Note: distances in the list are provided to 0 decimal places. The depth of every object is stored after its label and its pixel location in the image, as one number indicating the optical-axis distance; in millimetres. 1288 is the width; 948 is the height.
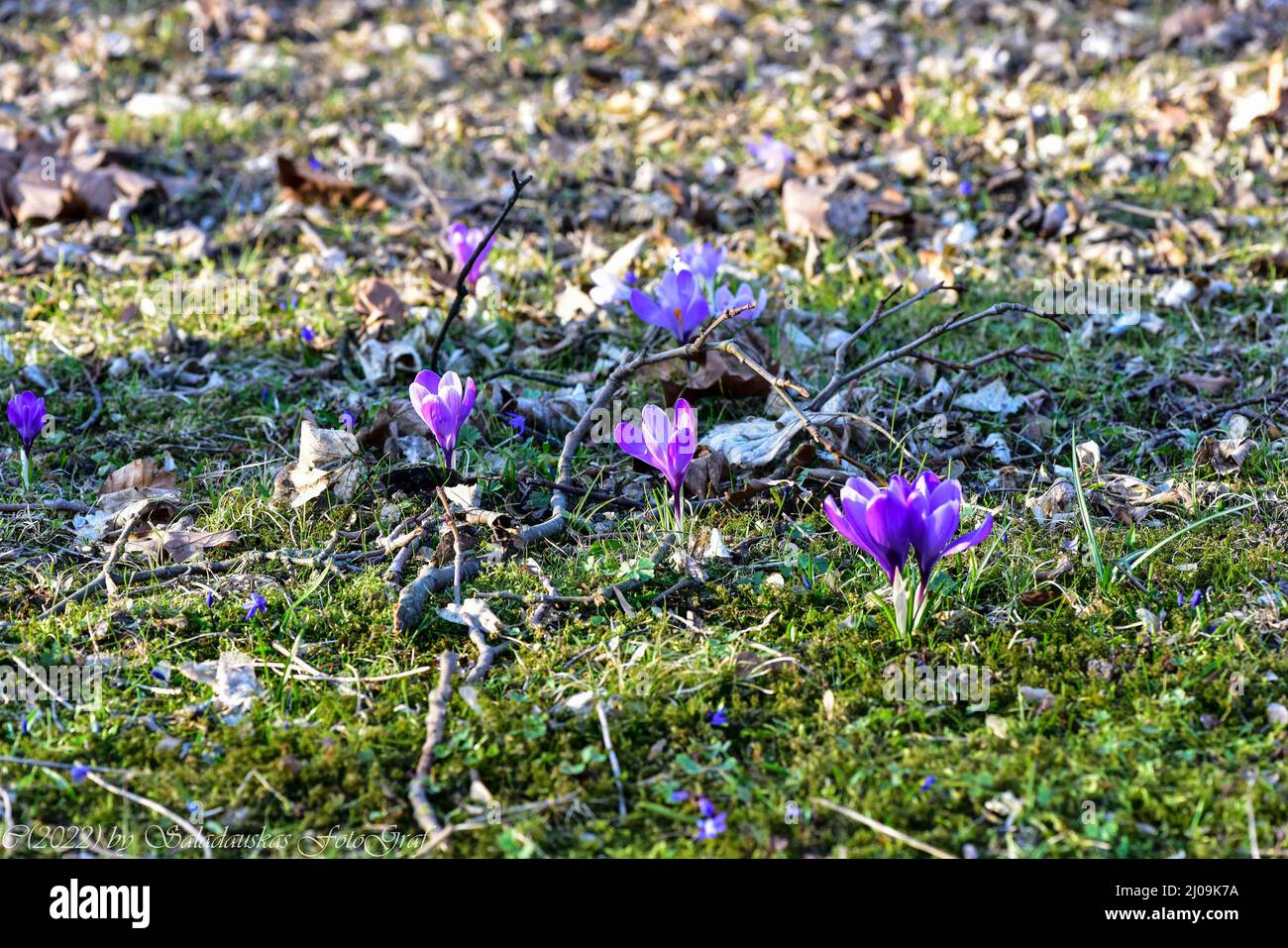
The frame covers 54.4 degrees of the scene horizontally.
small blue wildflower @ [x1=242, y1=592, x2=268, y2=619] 2705
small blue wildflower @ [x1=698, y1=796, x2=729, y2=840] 2115
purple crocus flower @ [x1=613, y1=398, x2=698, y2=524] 2830
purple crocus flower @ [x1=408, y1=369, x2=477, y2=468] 3012
